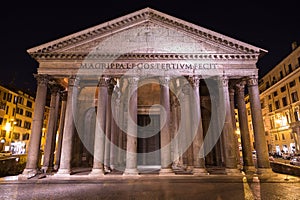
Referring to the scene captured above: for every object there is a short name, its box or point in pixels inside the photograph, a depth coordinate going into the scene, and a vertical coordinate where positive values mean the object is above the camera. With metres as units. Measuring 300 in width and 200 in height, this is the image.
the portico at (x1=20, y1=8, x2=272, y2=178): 13.35 +4.86
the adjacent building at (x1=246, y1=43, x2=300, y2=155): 30.56 +6.90
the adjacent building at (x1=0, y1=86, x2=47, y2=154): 33.31 +5.23
